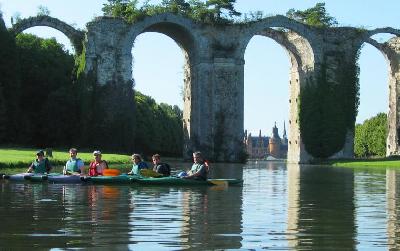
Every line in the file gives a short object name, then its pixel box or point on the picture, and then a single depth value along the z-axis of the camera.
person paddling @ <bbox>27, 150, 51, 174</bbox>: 24.79
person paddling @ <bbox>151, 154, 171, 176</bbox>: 24.58
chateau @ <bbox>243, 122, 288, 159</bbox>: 192.75
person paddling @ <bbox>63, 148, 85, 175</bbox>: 24.62
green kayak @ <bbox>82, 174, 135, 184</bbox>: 23.25
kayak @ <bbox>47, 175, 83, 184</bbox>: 23.34
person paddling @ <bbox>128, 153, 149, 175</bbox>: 24.34
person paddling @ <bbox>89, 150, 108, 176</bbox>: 24.38
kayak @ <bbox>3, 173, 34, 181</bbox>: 23.55
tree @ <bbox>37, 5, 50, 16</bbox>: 58.27
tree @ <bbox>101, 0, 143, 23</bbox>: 56.41
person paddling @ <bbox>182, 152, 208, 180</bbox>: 23.50
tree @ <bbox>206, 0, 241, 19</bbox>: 58.50
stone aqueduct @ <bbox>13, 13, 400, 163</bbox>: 56.66
